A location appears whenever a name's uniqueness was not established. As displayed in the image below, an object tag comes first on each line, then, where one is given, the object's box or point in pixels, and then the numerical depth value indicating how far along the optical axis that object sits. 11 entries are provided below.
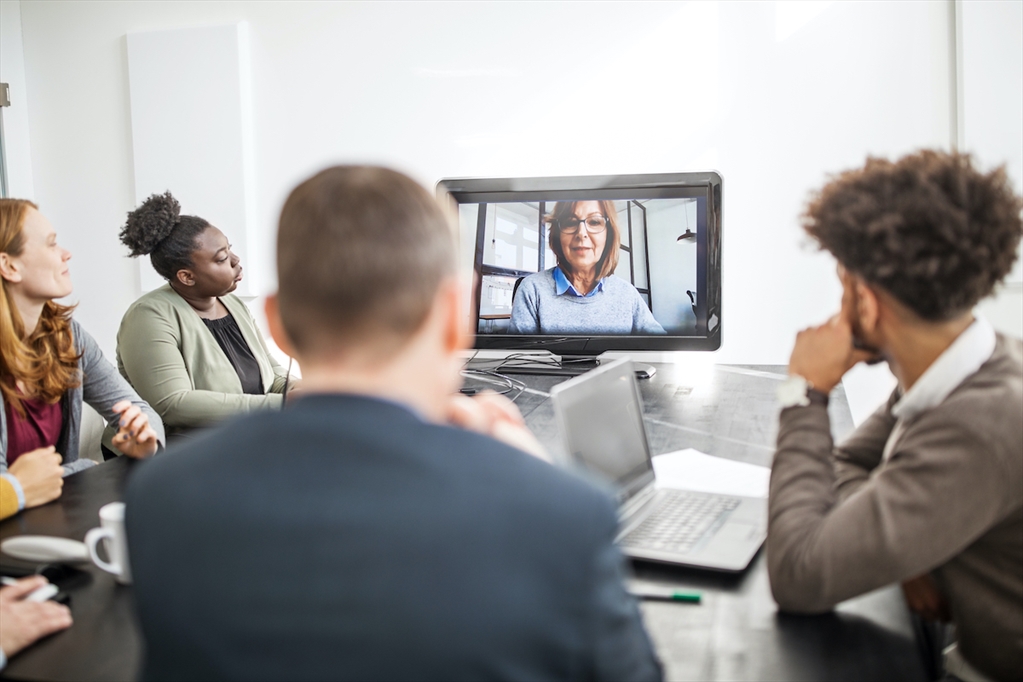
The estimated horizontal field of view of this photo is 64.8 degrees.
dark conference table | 0.87
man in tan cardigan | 0.91
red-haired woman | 1.76
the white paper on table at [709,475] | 1.40
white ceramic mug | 1.08
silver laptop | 1.13
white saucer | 1.12
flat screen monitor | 2.51
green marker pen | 1.01
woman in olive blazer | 2.27
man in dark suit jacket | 0.56
